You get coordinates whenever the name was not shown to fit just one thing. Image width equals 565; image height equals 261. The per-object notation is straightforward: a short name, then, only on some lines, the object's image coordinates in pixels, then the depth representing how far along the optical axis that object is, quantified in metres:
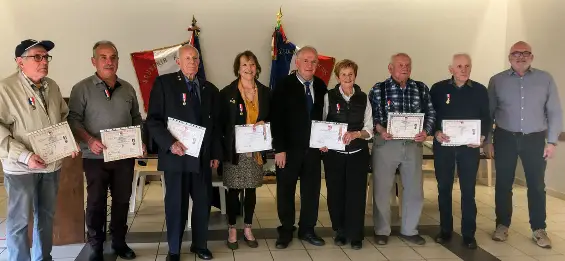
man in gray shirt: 3.56
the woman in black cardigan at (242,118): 3.27
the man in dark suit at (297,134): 3.35
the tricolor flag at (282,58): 5.84
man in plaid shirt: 3.47
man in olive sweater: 3.01
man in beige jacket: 2.60
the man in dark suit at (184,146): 3.04
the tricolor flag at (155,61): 5.75
